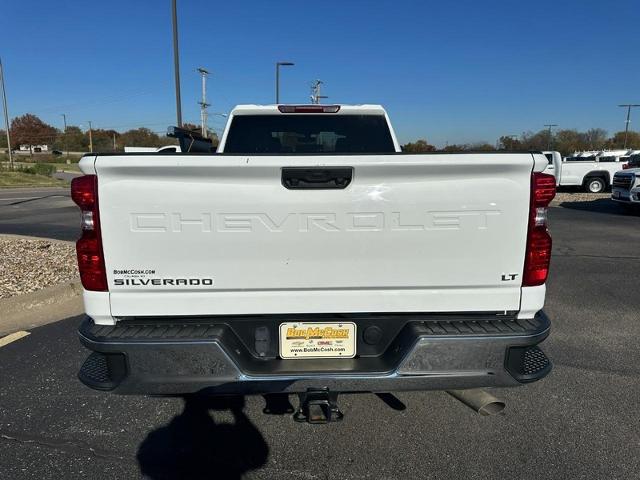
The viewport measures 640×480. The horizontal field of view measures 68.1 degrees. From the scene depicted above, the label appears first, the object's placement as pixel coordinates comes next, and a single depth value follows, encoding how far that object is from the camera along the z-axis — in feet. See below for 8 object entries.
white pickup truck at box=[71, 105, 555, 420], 7.48
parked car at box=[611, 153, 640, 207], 45.32
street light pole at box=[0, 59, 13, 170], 115.03
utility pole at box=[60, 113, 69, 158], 352.12
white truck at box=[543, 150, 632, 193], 70.44
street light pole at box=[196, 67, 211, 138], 148.44
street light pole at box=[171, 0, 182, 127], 44.09
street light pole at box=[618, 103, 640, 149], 281.41
